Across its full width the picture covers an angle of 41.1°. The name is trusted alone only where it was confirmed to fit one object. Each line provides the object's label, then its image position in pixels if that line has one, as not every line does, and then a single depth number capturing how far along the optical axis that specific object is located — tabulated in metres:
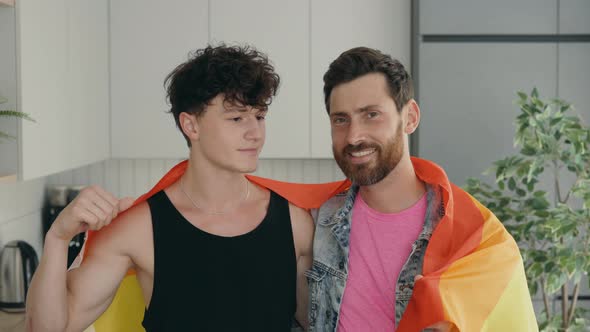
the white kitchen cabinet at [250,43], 3.87
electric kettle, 2.99
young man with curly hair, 1.91
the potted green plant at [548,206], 3.11
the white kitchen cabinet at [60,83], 2.33
